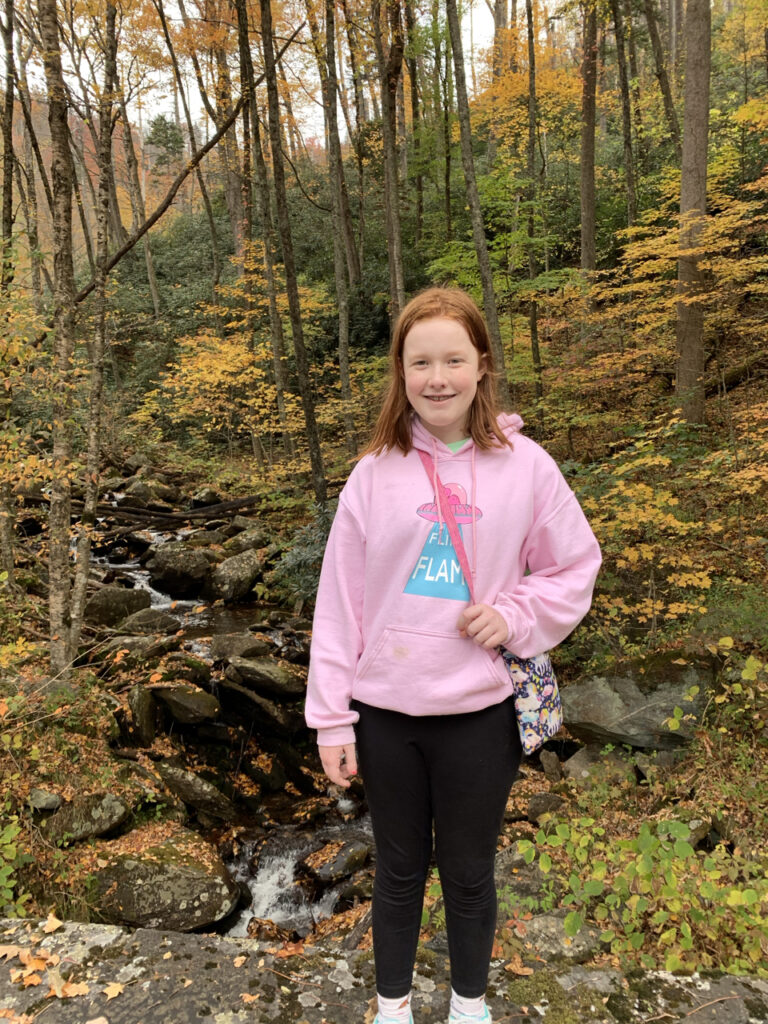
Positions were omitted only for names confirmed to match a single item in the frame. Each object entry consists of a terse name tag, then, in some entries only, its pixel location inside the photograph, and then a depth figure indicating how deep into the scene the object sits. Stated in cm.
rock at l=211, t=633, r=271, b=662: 672
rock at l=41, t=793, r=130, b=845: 377
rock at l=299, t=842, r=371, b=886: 442
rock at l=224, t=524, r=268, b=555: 1048
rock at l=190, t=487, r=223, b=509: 1279
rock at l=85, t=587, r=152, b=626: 759
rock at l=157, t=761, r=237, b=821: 490
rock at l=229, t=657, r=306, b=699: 609
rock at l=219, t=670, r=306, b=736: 588
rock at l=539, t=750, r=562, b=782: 502
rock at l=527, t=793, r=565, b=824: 439
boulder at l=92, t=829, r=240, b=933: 365
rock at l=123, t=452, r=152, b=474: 1507
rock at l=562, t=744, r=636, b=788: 455
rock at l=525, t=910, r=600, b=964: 239
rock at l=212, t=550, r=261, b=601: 898
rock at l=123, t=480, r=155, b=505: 1262
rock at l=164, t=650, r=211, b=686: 604
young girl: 148
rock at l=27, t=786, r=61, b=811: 380
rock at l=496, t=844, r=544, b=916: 304
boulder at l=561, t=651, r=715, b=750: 464
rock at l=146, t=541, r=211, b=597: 915
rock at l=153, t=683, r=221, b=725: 556
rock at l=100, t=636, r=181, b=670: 594
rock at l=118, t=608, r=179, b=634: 738
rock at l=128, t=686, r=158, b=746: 520
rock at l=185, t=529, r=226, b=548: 1057
